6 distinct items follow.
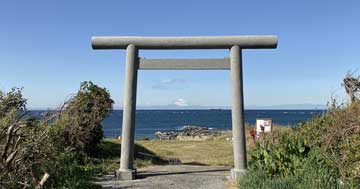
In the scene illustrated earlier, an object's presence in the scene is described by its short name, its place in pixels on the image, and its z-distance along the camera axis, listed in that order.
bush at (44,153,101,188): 5.93
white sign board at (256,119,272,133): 11.91
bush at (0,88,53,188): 4.77
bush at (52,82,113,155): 9.59
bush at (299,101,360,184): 6.20
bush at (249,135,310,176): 6.96
